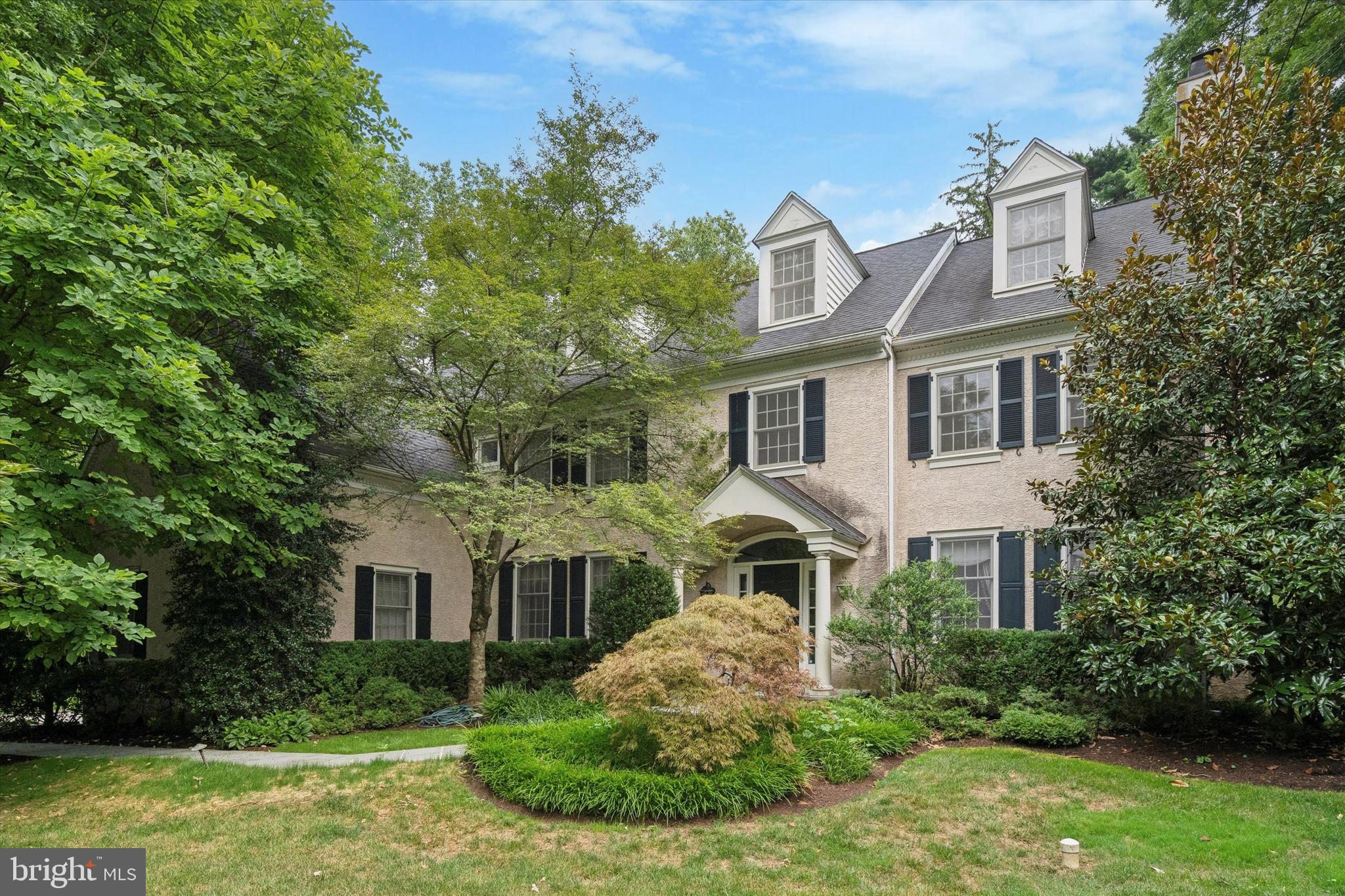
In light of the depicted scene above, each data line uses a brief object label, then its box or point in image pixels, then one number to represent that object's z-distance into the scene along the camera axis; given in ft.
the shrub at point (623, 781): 22.89
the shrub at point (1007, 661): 35.70
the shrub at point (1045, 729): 30.14
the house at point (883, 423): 42.16
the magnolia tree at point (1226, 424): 25.50
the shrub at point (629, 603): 44.78
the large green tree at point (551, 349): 38.81
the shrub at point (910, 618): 37.81
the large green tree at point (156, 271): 23.35
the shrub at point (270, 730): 34.24
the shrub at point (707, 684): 24.31
